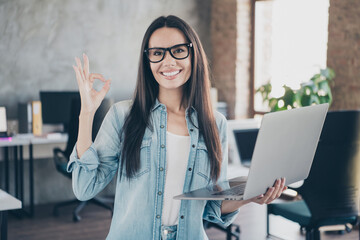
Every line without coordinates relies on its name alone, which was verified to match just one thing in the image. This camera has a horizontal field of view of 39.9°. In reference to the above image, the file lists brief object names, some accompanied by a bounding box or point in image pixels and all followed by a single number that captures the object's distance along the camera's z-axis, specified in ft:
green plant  14.49
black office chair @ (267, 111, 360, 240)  9.29
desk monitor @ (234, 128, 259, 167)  11.39
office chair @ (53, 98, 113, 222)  14.89
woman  5.06
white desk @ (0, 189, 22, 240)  7.13
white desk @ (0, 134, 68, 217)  15.30
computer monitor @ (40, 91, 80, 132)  16.94
